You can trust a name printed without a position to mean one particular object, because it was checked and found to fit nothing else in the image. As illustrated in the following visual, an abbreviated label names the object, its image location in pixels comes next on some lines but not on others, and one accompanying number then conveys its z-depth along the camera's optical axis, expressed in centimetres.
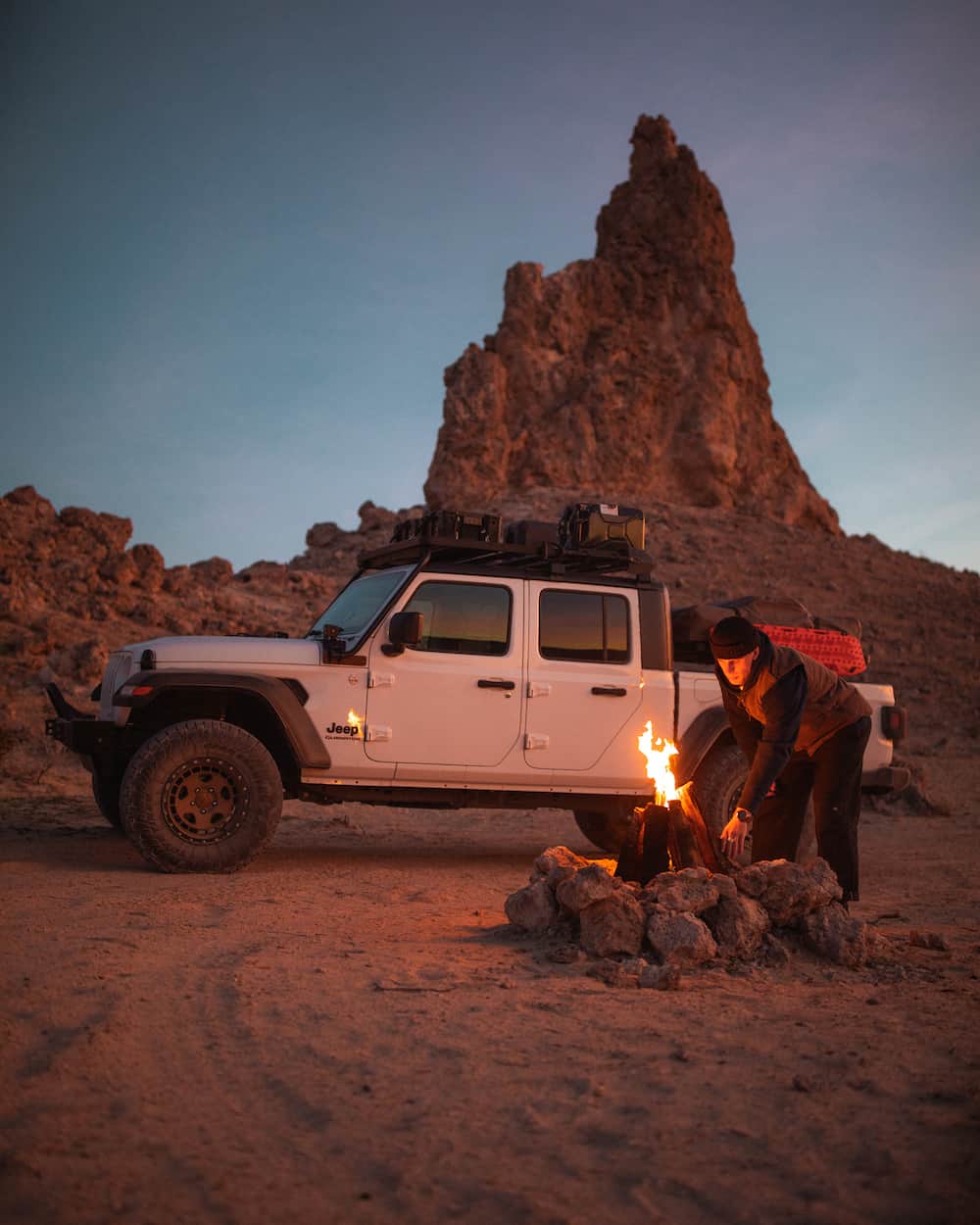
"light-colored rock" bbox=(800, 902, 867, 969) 436
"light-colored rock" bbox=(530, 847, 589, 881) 491
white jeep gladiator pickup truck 602
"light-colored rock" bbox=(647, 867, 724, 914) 440
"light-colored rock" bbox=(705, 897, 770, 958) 434
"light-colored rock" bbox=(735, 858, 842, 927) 449
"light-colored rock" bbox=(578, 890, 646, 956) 436
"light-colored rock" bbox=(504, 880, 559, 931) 474
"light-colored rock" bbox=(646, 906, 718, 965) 421
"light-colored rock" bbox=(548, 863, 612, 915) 446
